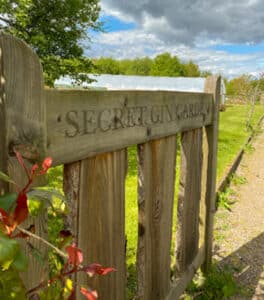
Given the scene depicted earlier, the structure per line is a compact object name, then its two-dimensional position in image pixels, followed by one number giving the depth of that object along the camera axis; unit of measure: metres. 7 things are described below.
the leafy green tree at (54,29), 6.38
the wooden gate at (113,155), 0.92
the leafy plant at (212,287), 2.86
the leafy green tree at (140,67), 78.00
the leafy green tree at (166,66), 60.30
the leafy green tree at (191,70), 66.57
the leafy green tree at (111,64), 67.90
